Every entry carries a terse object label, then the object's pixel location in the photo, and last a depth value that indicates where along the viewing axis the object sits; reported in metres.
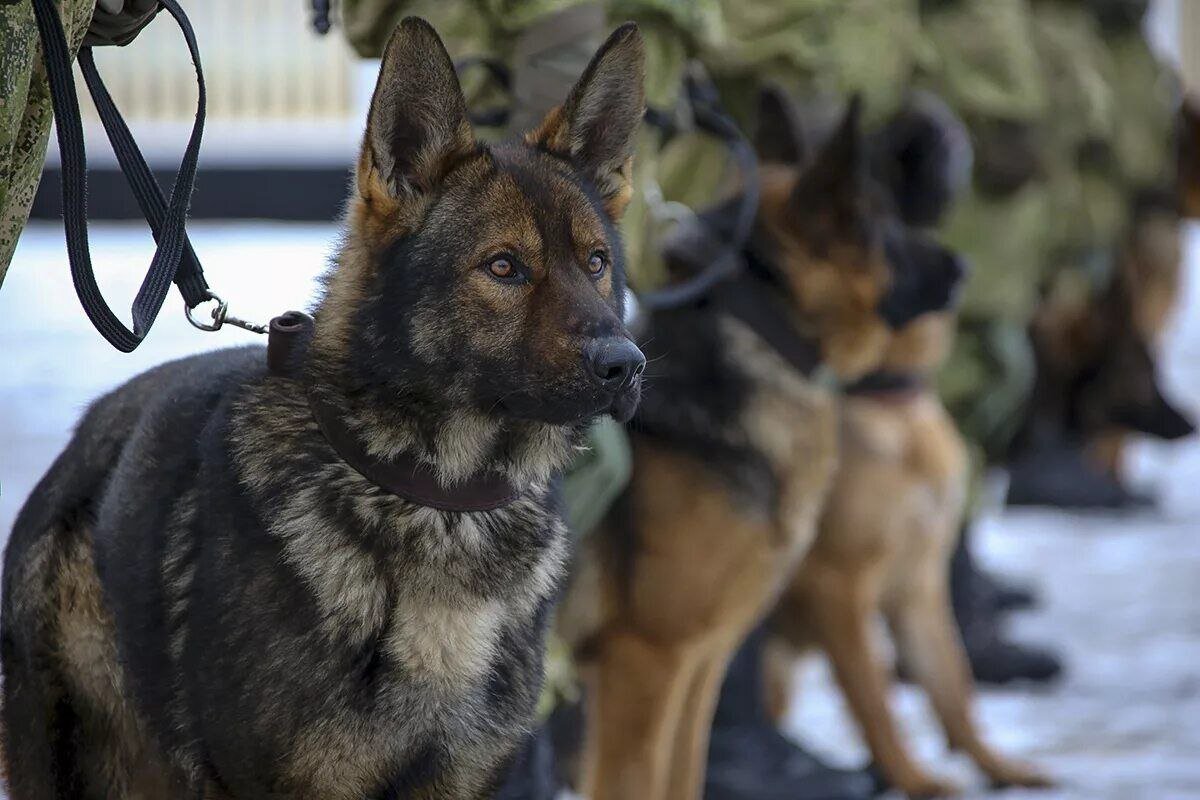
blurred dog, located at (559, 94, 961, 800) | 6.71
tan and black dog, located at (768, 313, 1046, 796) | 7.91
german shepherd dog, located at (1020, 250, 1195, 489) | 12.67
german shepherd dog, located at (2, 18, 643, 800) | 3.84
